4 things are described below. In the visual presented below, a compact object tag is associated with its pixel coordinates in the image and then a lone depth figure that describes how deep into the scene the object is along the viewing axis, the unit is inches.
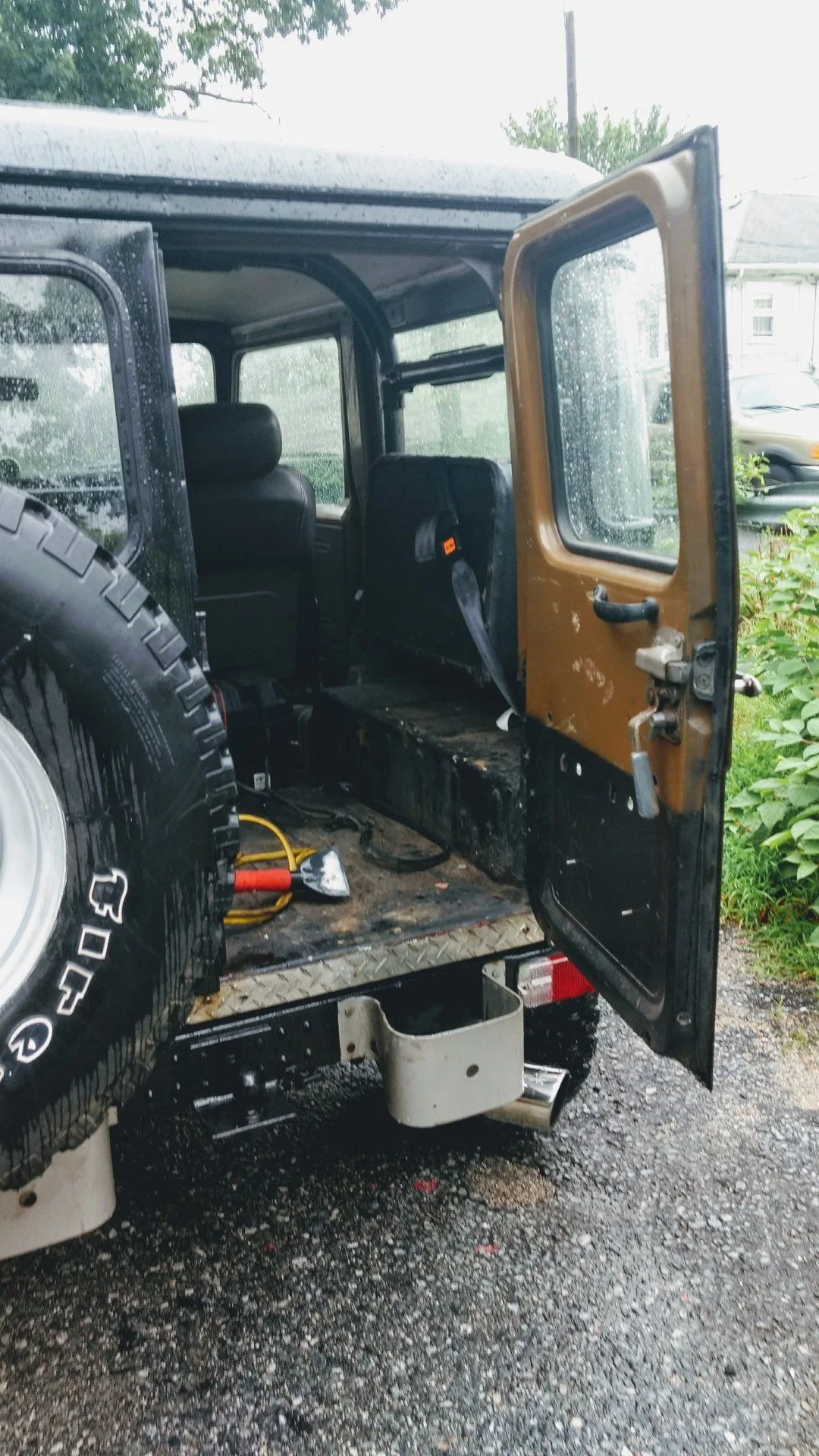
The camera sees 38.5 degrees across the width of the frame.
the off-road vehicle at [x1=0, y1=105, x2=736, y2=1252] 71.8
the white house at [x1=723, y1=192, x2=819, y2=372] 1181.1
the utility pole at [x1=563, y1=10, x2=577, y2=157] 807.7
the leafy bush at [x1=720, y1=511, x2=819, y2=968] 159.8
